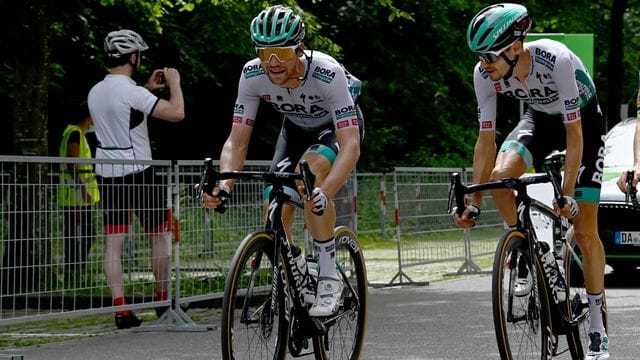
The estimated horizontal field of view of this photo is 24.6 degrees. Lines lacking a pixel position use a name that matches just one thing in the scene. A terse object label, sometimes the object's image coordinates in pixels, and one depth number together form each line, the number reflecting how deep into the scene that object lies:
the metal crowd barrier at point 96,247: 10.11
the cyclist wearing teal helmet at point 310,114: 7.54
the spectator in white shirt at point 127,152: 11.13
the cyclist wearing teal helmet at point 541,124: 7.49
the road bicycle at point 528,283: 7.20
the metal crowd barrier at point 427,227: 17.38
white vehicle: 14.87
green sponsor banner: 22.31
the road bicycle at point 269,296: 6.92
